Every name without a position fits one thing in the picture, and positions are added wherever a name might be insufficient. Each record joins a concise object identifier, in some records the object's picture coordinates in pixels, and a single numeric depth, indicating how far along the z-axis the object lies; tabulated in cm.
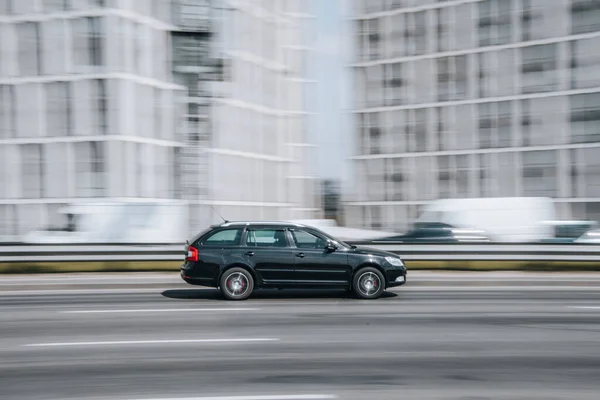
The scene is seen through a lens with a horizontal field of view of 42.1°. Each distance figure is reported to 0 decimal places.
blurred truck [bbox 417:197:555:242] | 3712
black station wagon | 1531
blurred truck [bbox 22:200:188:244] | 3431
